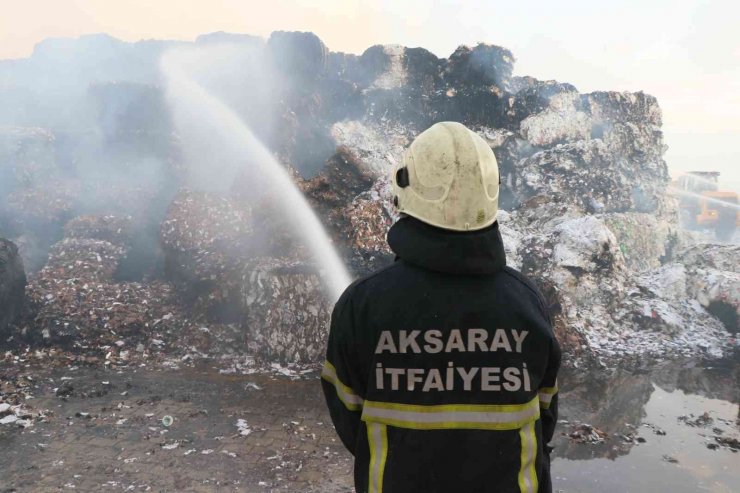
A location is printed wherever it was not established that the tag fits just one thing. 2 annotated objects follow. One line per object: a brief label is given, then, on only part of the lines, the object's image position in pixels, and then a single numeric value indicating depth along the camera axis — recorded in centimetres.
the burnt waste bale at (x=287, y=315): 722
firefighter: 125
